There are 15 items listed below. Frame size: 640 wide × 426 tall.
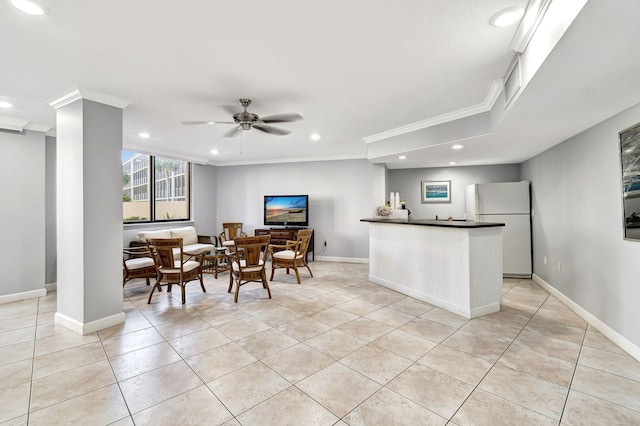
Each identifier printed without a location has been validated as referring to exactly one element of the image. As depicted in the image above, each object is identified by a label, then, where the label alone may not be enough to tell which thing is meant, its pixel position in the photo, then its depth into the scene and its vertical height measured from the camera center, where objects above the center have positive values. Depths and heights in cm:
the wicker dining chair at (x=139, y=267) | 437 -83
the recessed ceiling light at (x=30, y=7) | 175 +134
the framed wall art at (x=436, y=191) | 664 +54
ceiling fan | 323 +113
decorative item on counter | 526 +5
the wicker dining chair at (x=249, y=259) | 411 -68
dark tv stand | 666 -47
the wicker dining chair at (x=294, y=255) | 497 -74
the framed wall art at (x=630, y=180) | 247 +29
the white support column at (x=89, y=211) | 302 +6
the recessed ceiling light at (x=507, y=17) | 183 +133
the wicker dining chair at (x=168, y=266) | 391 -73
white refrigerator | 513 -6
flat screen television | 700 +12
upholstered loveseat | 577 -51
